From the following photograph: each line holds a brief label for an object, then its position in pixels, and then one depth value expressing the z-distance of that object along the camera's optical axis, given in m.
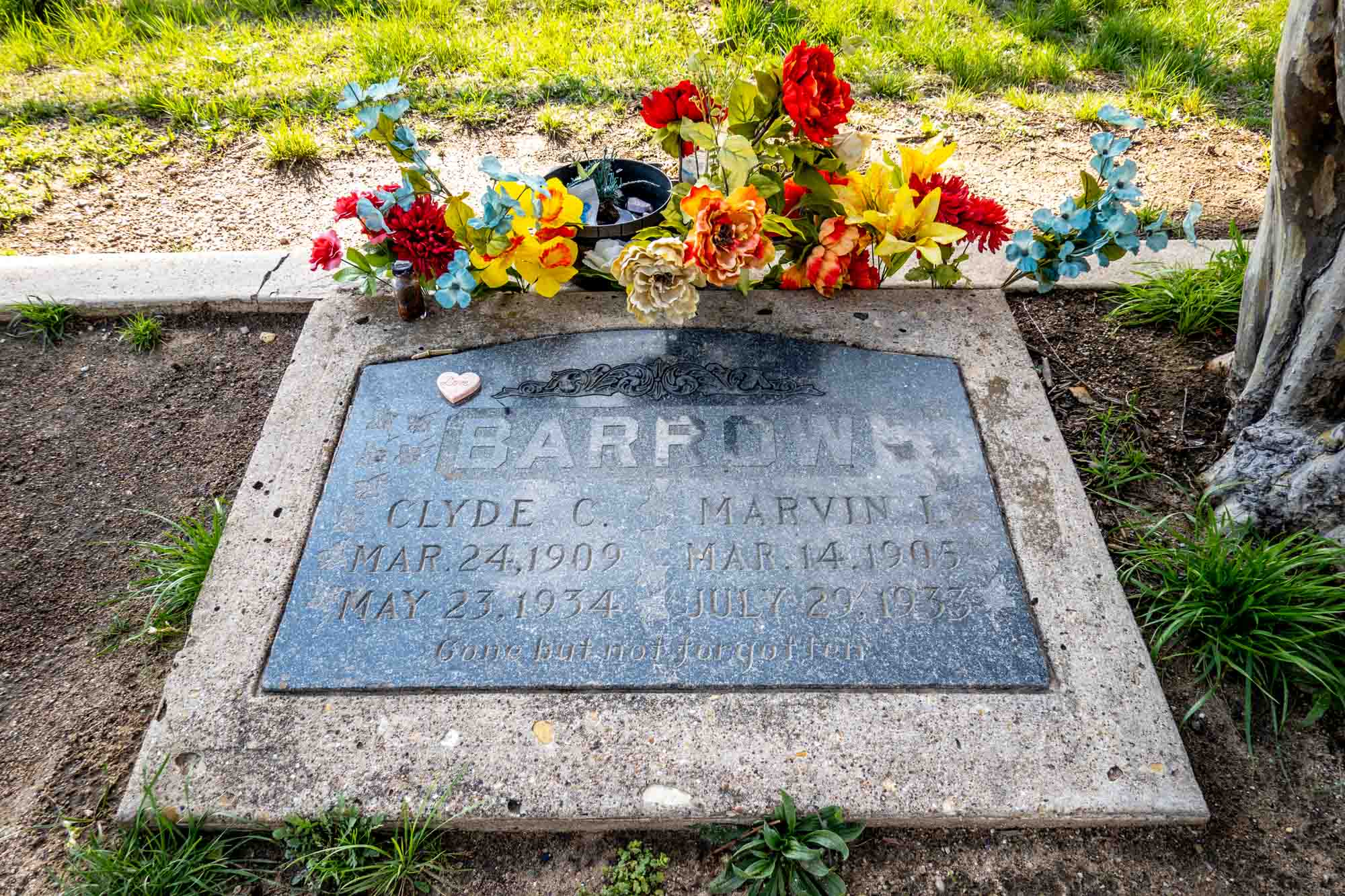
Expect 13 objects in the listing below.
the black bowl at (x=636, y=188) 2.38
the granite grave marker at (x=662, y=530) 1.70
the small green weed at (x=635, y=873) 1.55
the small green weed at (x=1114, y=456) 2.15
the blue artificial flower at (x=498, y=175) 2.19
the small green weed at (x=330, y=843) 1.53
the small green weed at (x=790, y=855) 1.49
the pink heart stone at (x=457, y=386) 2.14
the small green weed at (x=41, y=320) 2.70
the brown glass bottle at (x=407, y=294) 2.30
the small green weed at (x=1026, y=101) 3.76
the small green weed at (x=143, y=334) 2.67
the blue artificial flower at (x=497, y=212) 2.16
